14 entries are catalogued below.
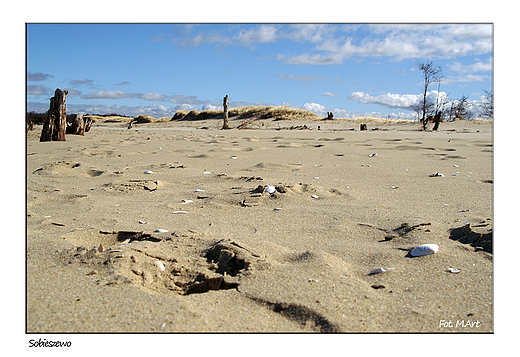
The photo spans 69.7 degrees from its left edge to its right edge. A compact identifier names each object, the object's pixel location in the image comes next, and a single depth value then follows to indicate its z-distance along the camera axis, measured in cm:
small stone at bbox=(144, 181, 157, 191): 329
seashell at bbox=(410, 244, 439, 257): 182
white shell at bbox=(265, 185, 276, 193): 301
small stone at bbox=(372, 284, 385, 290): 155
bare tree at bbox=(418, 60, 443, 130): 1671
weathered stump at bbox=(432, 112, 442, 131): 1443
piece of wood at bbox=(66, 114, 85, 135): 1068
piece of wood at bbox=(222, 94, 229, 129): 1825
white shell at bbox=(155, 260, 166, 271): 172
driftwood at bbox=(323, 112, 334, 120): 2330
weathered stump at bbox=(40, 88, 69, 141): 848
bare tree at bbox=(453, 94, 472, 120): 1827
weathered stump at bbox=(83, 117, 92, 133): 1263
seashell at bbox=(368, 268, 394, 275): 167
